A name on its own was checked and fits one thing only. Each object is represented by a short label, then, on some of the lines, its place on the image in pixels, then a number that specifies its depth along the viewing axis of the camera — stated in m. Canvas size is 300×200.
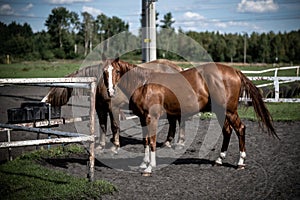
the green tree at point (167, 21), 87.12
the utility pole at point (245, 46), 89.31
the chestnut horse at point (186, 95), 5.75
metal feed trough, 6.32
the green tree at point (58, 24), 59.16
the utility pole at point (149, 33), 11.62
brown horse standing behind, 7.02
